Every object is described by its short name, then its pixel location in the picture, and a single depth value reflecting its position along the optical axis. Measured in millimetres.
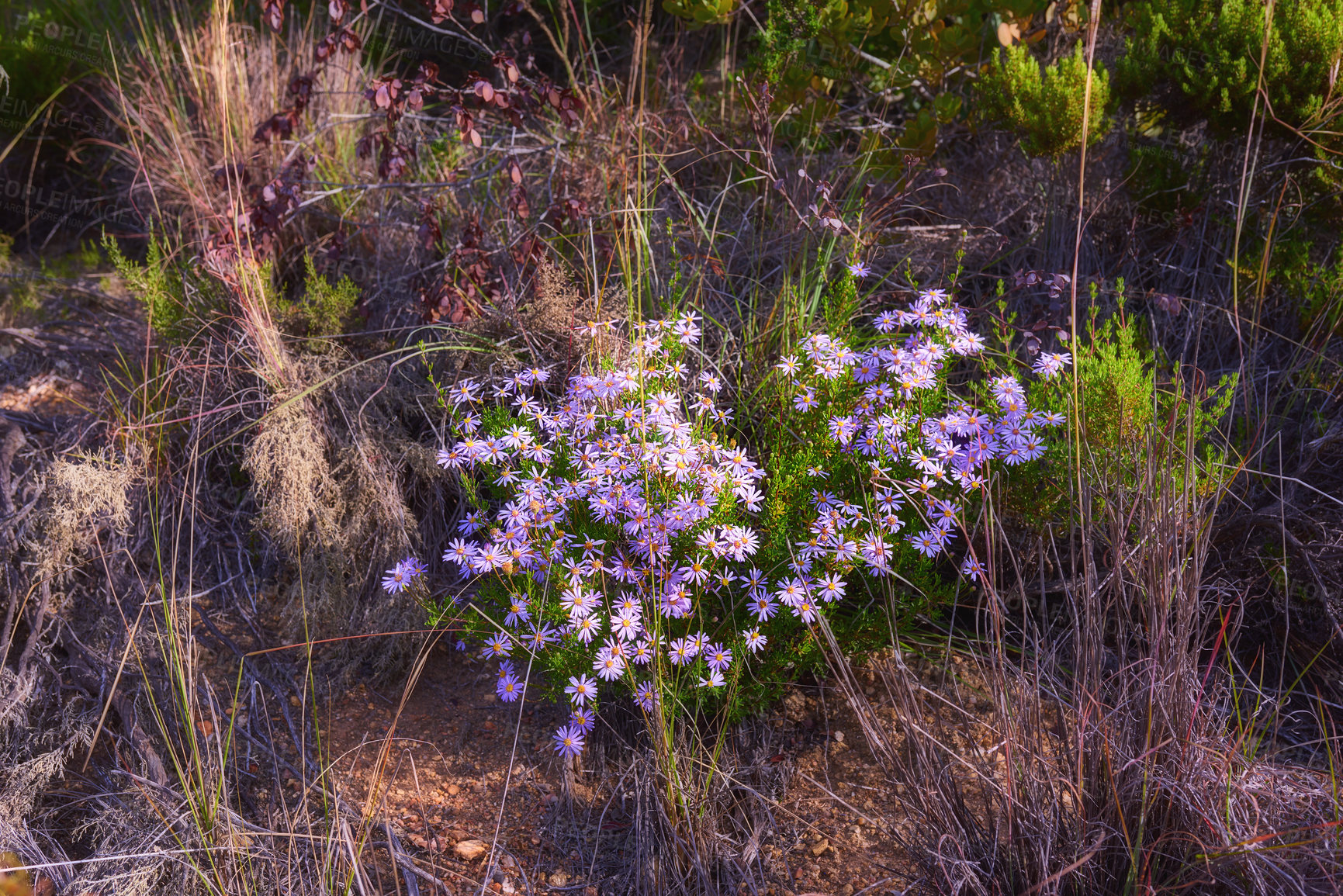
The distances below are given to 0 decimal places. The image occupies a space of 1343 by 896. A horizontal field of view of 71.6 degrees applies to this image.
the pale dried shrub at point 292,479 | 2605
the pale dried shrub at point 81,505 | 2572
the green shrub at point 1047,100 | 3031
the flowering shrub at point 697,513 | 1907
